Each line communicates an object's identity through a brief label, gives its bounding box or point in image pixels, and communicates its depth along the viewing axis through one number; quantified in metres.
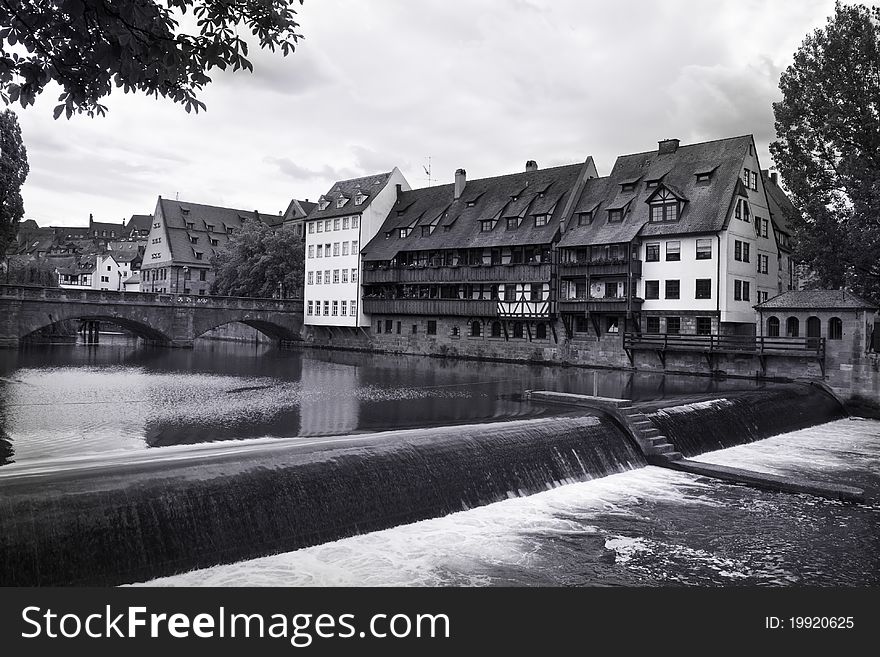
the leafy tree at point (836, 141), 35.78
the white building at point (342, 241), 64.25
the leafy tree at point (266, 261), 72.62
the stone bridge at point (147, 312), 51.56
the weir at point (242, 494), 9.41
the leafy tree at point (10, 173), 44.97
